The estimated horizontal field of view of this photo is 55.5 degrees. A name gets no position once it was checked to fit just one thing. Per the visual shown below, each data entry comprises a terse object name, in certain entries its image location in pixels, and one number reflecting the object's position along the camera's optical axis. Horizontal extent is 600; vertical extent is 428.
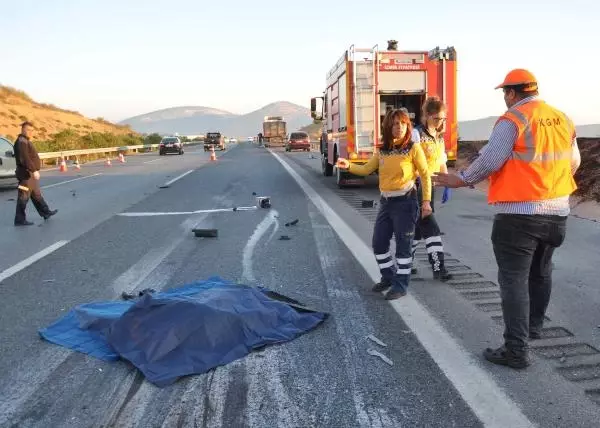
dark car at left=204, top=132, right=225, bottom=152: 56.09
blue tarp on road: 3.73
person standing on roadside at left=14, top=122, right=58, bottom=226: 10.17
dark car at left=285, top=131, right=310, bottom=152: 45.92
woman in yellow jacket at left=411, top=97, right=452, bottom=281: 5.62
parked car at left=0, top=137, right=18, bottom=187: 16.22
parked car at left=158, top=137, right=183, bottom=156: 45.09
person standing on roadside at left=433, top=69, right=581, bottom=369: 3.49
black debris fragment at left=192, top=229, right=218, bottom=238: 8.32
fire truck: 13.25
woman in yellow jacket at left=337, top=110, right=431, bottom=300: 5.18
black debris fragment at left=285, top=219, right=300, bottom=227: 9.25
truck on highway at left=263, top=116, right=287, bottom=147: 61.94
